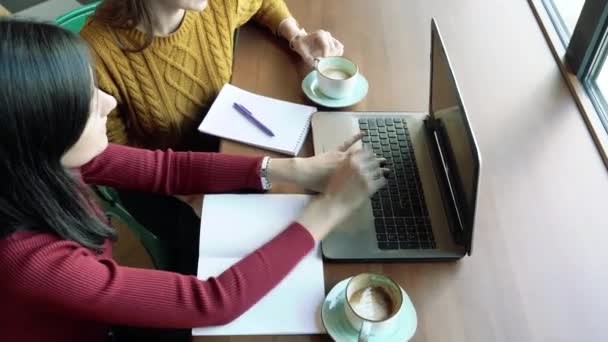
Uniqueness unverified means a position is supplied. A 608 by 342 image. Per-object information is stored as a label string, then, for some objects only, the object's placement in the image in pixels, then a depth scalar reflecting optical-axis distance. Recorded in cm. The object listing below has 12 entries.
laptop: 88
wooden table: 83
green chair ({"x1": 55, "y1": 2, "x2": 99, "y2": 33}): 122
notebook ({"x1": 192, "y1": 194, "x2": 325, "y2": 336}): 80
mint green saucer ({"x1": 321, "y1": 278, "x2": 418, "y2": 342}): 77
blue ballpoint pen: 109
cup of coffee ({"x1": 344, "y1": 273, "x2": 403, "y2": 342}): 76
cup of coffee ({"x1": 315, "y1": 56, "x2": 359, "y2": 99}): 113
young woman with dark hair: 69
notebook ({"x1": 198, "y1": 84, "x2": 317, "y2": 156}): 108
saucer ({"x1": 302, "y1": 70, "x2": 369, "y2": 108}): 115
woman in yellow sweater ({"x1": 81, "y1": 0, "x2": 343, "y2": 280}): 109
